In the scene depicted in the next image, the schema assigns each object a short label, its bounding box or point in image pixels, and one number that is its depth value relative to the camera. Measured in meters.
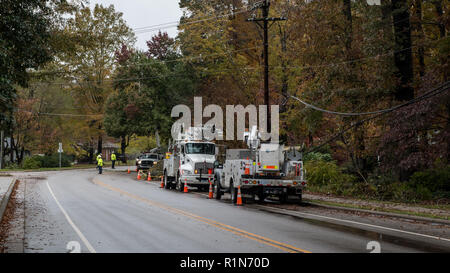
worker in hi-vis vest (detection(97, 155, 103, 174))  46.44
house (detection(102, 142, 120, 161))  106.29
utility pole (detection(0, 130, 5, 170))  53.65
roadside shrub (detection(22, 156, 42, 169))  55.88
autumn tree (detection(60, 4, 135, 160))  61.31
